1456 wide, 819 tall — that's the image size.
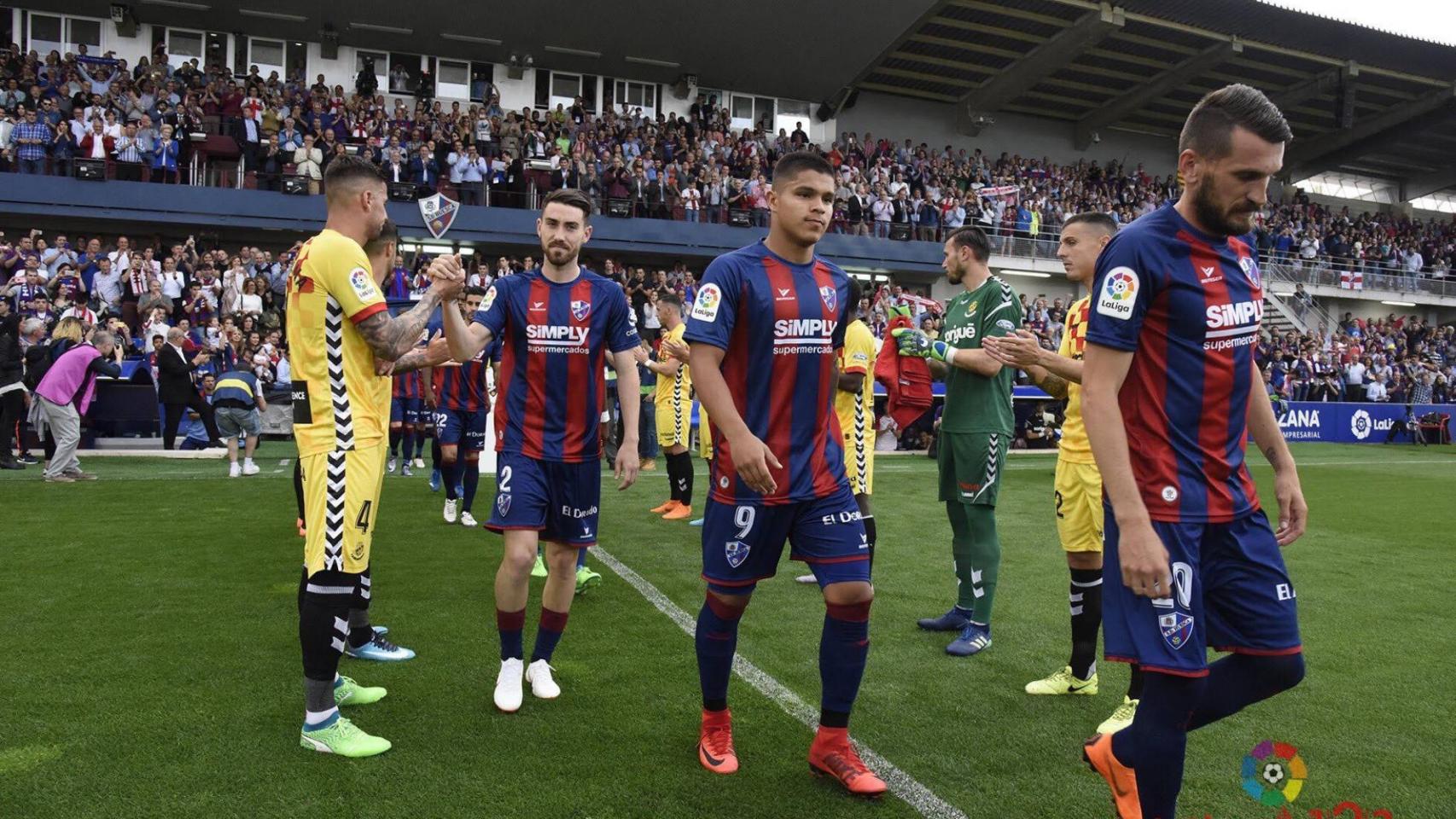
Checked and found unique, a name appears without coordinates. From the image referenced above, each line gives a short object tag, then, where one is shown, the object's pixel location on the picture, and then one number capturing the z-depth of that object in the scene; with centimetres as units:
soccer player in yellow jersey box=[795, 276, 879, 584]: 691
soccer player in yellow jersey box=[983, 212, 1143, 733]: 461
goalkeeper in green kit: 535
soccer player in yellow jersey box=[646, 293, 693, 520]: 1034
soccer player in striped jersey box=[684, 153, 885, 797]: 347
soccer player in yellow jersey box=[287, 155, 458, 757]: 366
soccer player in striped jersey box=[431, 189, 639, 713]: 431
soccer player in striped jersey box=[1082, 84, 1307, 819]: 256
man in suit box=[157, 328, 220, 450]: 1427
